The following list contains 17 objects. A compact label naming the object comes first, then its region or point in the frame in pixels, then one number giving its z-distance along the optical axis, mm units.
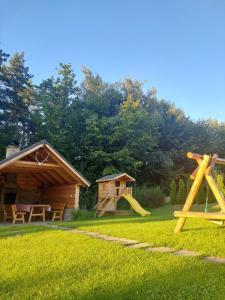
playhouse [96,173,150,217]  14767
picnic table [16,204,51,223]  11842
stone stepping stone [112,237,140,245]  5509
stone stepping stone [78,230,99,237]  6749
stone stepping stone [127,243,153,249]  5166
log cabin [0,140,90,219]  11531
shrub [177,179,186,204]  19030
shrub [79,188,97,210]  18292
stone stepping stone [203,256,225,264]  4144
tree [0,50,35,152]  23983
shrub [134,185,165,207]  18949
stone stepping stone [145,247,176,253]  4842
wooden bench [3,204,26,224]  10975
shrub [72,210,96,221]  12153
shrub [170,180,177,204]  19248
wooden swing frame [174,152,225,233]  6059
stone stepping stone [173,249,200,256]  4537
